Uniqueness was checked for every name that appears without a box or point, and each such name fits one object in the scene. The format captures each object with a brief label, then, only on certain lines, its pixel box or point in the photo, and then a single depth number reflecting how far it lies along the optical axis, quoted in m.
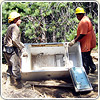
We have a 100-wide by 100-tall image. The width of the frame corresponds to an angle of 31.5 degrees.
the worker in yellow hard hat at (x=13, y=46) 3.70
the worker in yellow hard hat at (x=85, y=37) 4.09
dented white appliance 4.46
